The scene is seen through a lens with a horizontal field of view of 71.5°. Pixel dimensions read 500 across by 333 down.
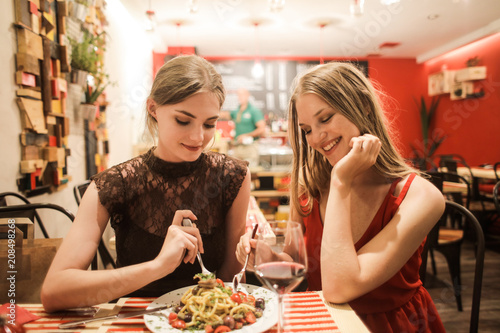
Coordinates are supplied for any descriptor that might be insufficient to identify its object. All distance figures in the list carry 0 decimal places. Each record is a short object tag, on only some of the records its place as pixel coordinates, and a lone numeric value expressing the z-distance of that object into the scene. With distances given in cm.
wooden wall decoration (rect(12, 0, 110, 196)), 221
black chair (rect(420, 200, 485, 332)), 119
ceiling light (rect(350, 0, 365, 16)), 364
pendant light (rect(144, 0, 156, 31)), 445
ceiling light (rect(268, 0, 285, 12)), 343
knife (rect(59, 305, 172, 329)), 82
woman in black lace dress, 109
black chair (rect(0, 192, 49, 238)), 175
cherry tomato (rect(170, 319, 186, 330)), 81
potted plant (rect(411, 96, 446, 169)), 795
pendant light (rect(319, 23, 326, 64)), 582
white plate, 79
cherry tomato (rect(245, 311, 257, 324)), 83
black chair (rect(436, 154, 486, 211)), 417
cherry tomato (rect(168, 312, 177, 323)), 84
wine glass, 74
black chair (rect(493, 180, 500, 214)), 203
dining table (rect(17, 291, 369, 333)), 83
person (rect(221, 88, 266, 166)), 618
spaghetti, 81
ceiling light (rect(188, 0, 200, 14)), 372
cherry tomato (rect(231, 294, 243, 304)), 91
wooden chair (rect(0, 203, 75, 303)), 111
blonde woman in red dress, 102
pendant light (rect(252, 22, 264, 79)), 575
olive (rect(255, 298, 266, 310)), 90
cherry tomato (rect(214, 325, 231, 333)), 79
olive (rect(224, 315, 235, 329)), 80
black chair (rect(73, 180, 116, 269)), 200
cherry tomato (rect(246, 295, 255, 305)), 91
